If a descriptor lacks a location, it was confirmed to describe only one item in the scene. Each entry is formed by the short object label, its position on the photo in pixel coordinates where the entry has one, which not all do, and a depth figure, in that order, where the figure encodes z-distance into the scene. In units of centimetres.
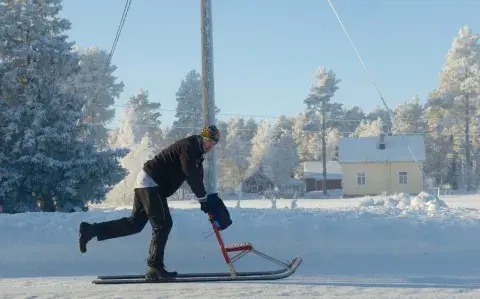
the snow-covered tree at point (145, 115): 6812
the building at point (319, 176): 7638
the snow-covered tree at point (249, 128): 9914
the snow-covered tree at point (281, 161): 7856
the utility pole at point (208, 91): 1165
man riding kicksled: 570
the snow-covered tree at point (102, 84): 4248
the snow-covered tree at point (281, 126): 9203
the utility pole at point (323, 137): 6412
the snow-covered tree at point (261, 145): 8281
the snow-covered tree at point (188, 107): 6260
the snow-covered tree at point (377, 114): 10361
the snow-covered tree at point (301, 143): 9550
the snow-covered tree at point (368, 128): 8761
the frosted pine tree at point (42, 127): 2019
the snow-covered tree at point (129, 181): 4797
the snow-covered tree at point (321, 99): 6838
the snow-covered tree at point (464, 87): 6026
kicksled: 568
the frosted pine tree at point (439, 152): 6912
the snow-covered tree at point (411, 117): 7888
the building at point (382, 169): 5678
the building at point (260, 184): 7281
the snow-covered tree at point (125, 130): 6469
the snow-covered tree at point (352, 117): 10162
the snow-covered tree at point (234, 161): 8200
